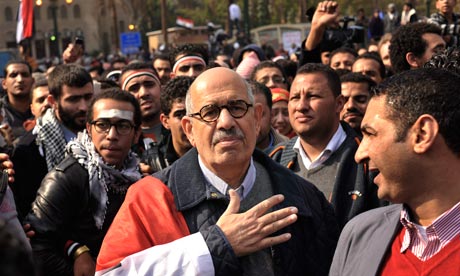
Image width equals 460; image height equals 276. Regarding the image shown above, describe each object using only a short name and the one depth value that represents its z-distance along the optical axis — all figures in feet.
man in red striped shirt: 8.32
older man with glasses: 9.50
